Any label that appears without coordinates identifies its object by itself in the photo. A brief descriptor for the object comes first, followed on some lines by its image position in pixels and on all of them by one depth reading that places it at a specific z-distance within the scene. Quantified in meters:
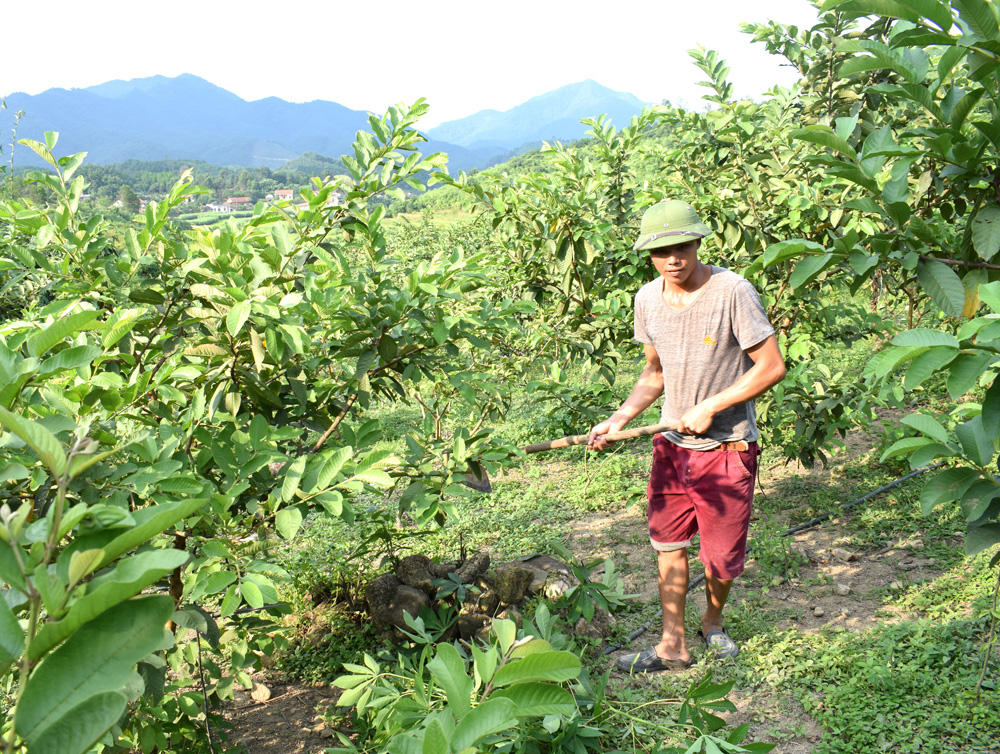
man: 2.58
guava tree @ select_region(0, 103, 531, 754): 1.64
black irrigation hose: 3.57
